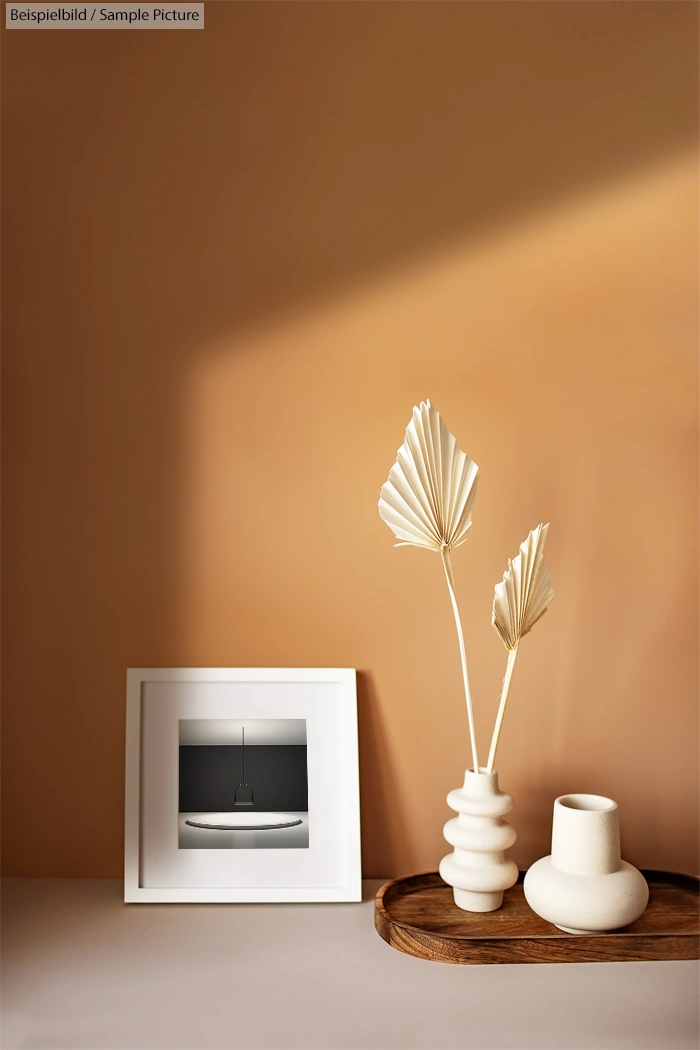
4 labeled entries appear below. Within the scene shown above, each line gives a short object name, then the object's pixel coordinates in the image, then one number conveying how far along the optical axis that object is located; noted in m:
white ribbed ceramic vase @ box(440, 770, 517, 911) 0.97
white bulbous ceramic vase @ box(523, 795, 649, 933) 0.92
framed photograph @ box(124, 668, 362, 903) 1.08
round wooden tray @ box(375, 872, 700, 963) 0.91
